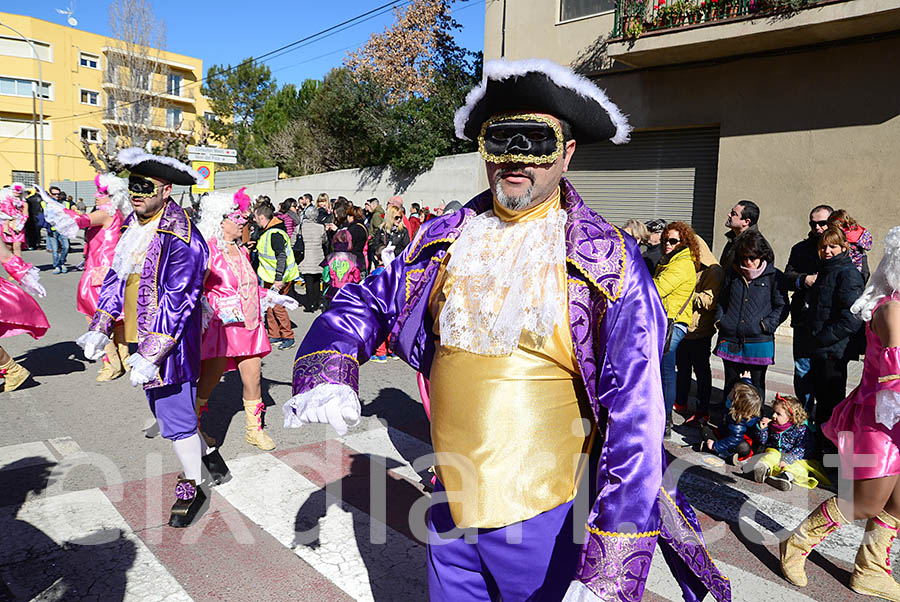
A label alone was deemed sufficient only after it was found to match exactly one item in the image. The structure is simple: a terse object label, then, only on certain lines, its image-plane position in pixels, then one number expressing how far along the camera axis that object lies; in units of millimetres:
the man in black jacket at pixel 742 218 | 6254
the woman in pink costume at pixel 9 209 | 7253
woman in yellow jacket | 5824
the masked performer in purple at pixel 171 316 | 3686
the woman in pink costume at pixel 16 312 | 6430
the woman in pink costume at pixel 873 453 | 3176
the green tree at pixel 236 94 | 44062
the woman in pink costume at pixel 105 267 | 6918
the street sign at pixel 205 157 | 13844
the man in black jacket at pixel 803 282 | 5570
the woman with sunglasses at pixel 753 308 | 5516
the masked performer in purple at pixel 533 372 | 1760
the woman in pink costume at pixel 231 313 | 5004
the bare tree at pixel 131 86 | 39188
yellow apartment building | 44188
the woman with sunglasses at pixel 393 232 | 11107
